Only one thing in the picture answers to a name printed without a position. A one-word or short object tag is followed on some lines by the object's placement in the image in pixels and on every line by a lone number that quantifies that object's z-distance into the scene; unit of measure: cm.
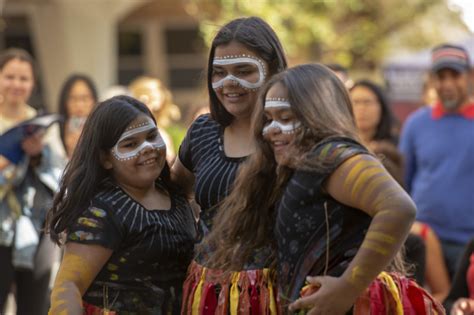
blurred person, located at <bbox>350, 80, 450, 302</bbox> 959
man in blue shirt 1090
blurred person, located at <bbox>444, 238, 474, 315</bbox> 771
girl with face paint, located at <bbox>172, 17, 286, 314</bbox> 587
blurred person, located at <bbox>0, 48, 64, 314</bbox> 981
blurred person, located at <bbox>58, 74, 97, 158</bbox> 1173
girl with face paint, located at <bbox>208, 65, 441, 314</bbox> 498
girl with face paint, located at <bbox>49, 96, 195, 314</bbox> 604
